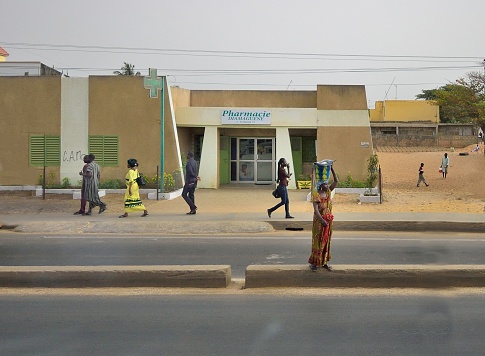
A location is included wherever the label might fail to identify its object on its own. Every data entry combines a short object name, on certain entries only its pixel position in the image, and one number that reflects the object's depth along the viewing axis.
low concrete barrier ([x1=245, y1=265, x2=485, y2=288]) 8.41
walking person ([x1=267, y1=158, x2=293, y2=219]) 16.16
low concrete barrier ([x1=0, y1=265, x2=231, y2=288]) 8.48
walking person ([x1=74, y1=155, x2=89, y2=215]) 16.95
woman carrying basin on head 8.22
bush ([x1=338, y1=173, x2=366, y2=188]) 24.58
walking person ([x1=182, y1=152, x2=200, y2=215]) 16.70
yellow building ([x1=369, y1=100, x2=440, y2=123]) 65.31
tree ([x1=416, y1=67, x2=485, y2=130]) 37.02
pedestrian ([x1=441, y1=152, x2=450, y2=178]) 35.16
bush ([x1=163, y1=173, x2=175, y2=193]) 22.91
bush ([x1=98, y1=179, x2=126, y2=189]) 23.69
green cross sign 21.25
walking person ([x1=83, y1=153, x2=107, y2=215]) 16.95
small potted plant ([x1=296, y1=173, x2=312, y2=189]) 26.19
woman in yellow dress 16.27
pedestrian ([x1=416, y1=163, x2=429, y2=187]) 31.76
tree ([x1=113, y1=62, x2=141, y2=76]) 59.99
